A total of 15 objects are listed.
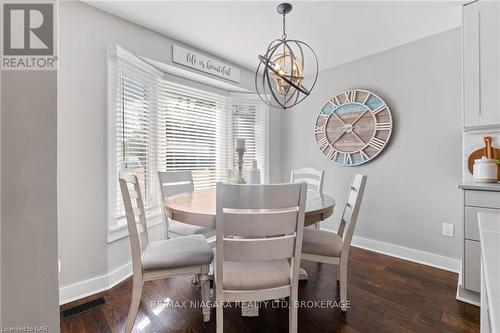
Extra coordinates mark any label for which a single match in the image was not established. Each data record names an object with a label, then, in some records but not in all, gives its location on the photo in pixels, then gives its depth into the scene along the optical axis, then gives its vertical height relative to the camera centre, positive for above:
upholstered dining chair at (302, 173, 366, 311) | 1.67 -0.62
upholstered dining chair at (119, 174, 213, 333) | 1.36 -0.58
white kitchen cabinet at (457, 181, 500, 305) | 1.67 -0.52
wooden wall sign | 2.58 +1.25
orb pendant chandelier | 1.68 +0.73
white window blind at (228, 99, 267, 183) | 3.55 +0.59
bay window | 2.11 +0.45
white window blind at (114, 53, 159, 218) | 2.13 +0.40
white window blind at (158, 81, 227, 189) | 2.78 +0.42
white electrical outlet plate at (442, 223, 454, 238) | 2.31 -0.67
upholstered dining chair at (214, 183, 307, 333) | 1.08 -0.39
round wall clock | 2.71 +0.48
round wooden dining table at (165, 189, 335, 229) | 1.31 -0.28
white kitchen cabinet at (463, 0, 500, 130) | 1.78 +0.80
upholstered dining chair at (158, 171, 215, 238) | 2.16 -0.24
